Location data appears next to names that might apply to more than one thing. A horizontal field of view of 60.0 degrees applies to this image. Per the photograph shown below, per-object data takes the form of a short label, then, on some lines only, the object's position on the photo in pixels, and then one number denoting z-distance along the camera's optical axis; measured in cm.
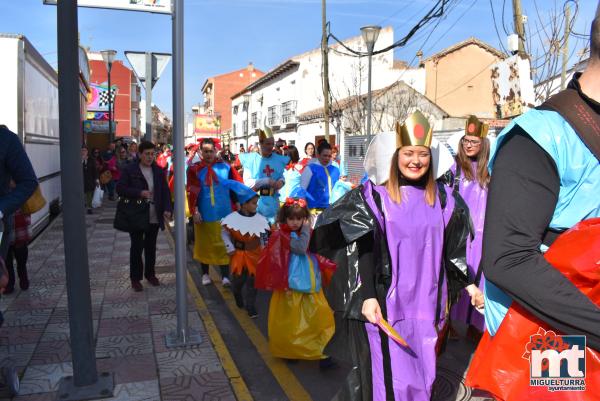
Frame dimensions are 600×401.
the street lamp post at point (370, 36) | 1310
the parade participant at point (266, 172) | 745
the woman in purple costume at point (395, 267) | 255
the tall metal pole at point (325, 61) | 1909
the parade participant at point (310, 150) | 1107
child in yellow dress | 421
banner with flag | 3926
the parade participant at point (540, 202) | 122
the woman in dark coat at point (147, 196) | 629
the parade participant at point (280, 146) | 1359
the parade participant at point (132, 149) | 1805
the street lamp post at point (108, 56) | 1795
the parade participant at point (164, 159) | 1405
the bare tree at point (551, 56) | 1278
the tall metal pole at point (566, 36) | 1250
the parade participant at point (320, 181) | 782
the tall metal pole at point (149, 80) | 680
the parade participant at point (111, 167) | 1527
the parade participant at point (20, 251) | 571
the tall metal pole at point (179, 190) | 407
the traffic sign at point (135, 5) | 381
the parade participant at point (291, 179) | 889
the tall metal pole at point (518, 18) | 1020
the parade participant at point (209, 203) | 657
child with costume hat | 550
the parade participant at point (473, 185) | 449
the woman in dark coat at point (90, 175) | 1284
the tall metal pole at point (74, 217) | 322
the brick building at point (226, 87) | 7119
